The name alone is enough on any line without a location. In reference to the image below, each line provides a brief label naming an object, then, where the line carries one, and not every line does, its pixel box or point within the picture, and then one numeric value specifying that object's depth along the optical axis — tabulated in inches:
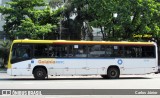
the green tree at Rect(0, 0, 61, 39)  1737.2
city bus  1042.1
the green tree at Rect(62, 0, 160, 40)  1601.9
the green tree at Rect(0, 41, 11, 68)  1945.1
